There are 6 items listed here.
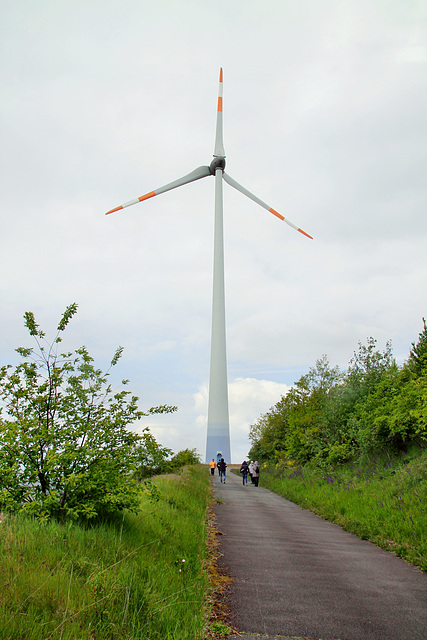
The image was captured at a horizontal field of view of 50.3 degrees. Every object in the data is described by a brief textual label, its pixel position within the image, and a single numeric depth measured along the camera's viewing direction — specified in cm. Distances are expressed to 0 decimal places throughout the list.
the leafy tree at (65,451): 728
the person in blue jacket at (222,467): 3218
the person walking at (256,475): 2984
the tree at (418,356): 1870
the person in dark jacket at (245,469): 3078
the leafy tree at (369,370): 2253
